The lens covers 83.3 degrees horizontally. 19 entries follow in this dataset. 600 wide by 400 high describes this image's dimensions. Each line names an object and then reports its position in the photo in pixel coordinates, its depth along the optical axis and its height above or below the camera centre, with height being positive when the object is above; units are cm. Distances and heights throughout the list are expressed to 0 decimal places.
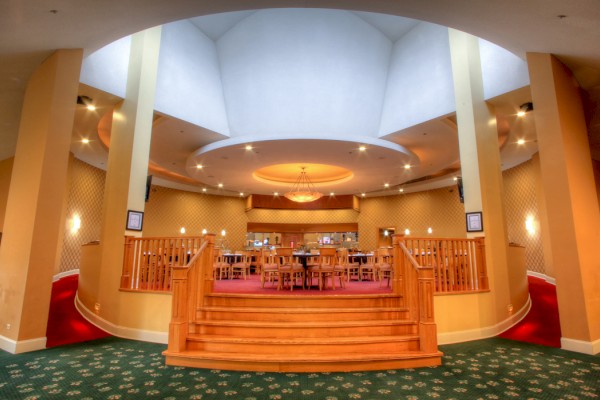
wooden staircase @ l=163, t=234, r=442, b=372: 420 -117
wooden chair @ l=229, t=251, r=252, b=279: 1041 -53
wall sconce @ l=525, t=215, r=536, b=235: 1070 +83
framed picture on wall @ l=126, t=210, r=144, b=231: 620 +51
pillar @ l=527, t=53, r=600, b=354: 480 +79
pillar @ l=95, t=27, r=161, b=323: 601 +165
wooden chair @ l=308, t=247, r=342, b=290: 744 -40
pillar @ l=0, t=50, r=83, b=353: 466 +62
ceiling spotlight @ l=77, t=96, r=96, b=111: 694 +303
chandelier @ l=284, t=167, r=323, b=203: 1123 +263
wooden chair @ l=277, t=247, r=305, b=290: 744 -38
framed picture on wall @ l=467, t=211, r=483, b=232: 635 +55
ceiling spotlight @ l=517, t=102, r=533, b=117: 714 +305
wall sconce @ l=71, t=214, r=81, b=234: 1064 +74
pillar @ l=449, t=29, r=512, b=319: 620 +181
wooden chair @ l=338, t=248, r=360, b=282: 871 -30
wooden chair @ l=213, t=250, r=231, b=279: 941 -47
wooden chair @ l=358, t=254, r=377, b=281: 968 -67
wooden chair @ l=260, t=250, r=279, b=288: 780 -42
